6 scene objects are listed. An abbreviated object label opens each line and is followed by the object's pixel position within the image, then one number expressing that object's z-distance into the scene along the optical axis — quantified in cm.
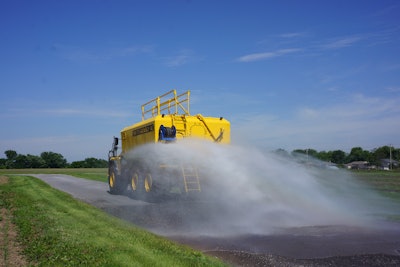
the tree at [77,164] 10081
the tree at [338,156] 11742
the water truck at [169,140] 1598
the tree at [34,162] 10425
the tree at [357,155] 13312
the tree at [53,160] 10625
